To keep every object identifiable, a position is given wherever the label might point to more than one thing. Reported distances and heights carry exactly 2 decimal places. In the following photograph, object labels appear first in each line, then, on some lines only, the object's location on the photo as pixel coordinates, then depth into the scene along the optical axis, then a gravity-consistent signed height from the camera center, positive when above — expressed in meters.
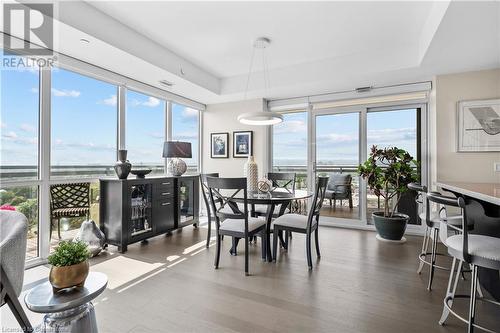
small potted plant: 1.35 -0.53
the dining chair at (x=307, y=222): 2.79 -0.62
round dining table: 2.77 -0.34
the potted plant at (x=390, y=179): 3.75 -0.17
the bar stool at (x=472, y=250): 1.46 -0.49
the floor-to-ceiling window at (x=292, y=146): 5.03 +0.44
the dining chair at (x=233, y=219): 2.58 -0.60
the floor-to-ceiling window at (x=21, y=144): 2.70 +0.27
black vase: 3.30 +0.00
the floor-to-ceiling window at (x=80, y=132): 3.13 +0.50
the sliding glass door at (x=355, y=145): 4.29 +0.40
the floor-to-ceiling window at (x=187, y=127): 4.98 +0.85
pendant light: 3.12 +0.65
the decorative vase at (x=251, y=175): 3.25 -0.09
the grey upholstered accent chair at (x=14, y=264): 1.26 -0.50
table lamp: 4.09 +0.24
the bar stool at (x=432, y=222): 2.29 -0.52
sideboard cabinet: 3.28 -0.57
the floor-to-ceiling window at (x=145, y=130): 4.09 +0.66
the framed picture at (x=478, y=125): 3.46 +0.59
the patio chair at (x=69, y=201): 3.09 -0.41
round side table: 1.25 -0.69
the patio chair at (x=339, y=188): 4.71 -0.38
